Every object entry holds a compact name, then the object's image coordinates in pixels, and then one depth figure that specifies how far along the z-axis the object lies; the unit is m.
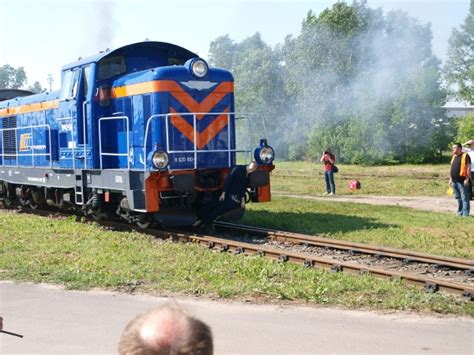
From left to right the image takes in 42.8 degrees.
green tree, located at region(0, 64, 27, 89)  73.94
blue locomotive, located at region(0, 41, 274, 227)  11.13
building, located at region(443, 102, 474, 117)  55.85
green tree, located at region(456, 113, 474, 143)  42.47
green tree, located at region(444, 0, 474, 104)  49.62
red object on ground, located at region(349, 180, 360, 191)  21.48
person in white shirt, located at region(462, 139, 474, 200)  18.52
